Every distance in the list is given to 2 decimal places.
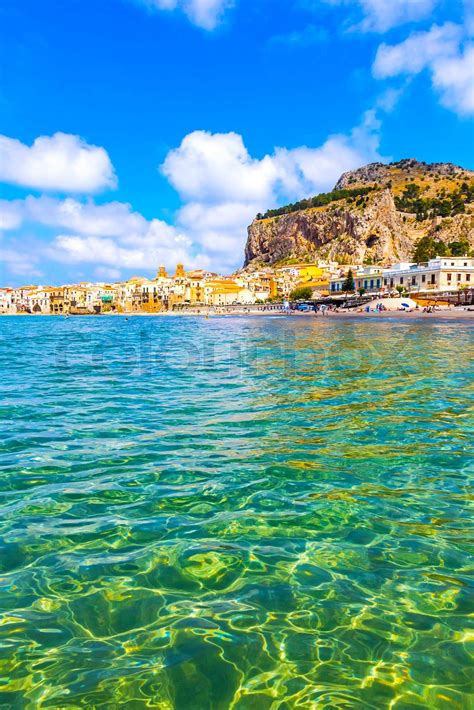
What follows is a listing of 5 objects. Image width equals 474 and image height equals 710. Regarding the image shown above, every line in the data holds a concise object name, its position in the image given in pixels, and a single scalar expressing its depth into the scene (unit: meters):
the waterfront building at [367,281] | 113.00
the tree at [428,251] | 118.81
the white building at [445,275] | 90.19
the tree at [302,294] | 137.12
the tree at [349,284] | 116.94
